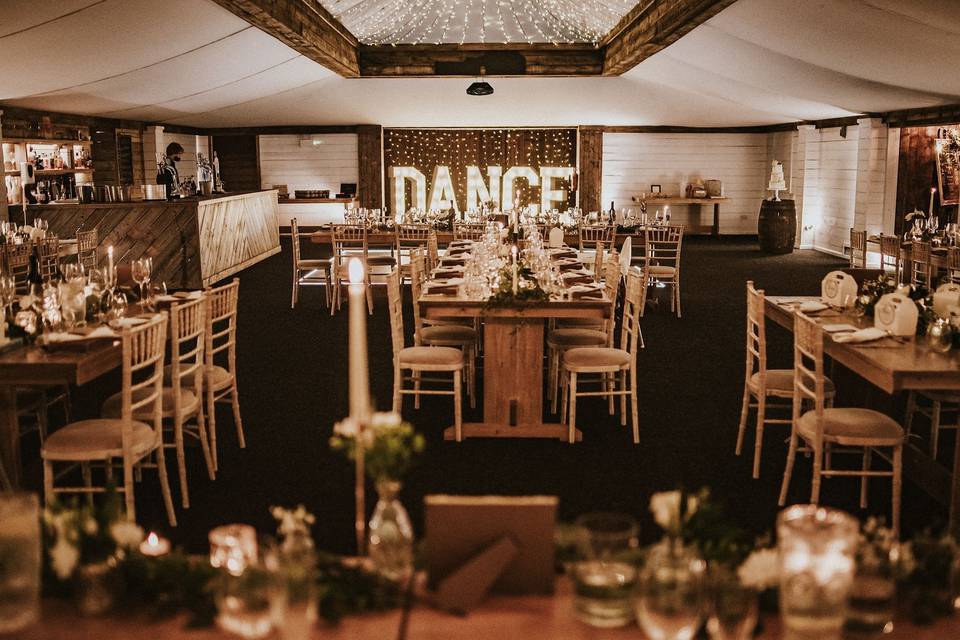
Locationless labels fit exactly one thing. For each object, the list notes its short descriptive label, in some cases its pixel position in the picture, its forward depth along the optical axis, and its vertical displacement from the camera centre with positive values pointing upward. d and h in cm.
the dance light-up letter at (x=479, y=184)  1738 +7
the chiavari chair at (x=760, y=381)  450 -100
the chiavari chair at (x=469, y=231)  962 -45
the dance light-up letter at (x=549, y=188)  1733 -1
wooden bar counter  1031 -47
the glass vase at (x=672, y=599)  136 -62
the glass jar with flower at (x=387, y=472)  164 -51
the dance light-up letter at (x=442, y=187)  1734 +1
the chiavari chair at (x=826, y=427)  387 -104
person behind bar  1162 +14
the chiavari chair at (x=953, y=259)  765 -62
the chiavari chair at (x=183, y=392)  418 -99
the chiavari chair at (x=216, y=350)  466 -86
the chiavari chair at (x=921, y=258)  817 -67
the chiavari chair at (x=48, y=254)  868 -61
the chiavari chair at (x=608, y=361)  511 -99
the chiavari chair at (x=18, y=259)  802 -62
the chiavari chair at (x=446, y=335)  584 -95
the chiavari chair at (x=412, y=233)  973 -48
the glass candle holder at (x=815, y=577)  136 -59
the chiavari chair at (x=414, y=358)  510 -97
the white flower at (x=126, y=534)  172 -65
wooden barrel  1469 -64
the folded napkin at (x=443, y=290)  543 -61
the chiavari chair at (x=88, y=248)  903 -59
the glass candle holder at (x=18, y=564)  151 -62
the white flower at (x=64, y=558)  163 -66
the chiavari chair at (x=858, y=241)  927 -56
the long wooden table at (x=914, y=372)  359 -75
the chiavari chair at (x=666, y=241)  918 -63
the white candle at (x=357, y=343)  155 -27
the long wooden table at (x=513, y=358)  505 -96
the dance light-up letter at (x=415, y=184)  1723 +6
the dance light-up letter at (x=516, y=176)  1738 +22
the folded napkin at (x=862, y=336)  409 -68
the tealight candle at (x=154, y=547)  178 -71
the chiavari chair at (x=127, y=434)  368 -102
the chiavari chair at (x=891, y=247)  912 -62
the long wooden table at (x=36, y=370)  371 -74
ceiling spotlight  1109 +120
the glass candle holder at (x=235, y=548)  164 -65
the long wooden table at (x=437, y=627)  157 -77
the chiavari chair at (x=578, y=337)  575 -96
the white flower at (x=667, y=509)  163 -58
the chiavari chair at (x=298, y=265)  952 -81
